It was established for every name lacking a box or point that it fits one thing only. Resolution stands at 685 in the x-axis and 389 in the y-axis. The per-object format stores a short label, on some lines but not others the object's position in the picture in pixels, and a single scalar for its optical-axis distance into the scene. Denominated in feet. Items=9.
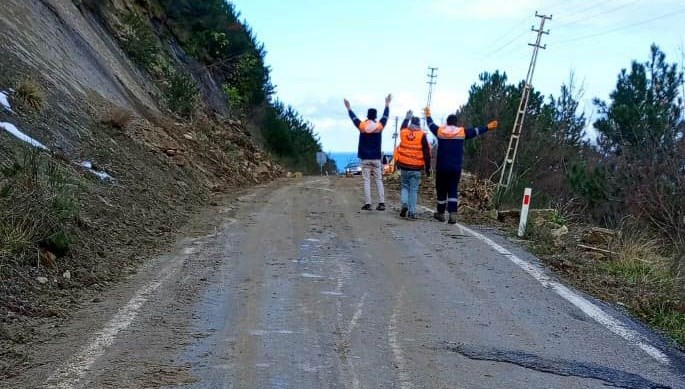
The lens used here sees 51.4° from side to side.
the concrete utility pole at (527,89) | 81.92
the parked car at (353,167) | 155.10
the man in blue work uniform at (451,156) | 40.75
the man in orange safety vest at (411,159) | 41.81
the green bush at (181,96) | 73.26
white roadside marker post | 36.73
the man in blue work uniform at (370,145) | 43.52
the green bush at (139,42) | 76.48
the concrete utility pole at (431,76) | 175.32
